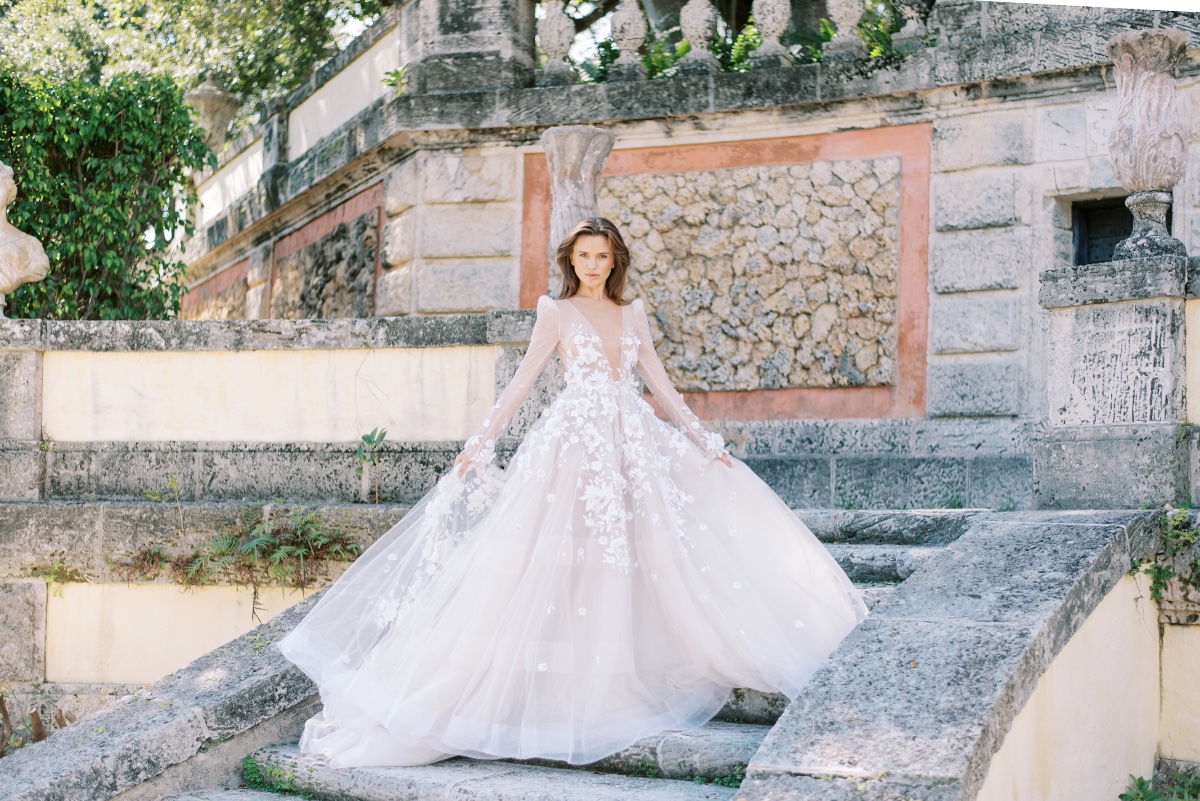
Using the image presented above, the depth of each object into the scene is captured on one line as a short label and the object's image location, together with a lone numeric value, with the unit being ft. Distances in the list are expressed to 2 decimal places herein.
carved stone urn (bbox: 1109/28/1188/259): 16.66
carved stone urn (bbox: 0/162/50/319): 22.97
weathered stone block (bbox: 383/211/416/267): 32.19
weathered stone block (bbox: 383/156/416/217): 32.30
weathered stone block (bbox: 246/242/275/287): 39.70
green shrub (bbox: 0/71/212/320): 28.50
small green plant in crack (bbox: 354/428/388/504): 20.44
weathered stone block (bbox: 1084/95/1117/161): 26.73
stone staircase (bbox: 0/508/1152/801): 10.66
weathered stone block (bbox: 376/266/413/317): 32.17
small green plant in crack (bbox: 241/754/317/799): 13.55
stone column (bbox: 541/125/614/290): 20.68
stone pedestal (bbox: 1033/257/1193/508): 15.69
